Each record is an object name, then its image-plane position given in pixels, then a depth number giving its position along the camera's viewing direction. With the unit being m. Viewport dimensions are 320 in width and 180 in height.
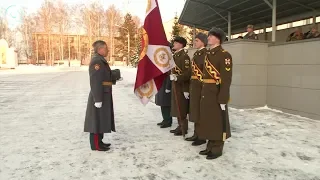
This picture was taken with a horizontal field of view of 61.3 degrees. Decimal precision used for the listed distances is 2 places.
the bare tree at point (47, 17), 50.09
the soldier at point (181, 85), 5.04
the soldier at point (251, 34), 8.30
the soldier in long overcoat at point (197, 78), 4.33
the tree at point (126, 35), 55.38
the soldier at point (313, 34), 7.28
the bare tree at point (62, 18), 51.31
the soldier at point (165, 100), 5.57
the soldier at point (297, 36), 8.04
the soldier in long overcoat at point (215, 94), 3.83
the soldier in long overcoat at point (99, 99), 4.12
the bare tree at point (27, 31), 57.41
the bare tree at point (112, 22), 51.06
